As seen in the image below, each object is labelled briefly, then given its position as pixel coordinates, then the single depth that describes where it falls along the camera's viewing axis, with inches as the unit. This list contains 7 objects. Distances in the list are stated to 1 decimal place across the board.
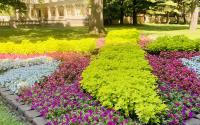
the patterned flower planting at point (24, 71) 193.8
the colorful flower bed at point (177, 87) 134.1
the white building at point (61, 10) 1064.7
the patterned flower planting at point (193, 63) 206.0
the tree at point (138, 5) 992.3
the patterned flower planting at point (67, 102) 128.3
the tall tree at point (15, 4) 659.3
